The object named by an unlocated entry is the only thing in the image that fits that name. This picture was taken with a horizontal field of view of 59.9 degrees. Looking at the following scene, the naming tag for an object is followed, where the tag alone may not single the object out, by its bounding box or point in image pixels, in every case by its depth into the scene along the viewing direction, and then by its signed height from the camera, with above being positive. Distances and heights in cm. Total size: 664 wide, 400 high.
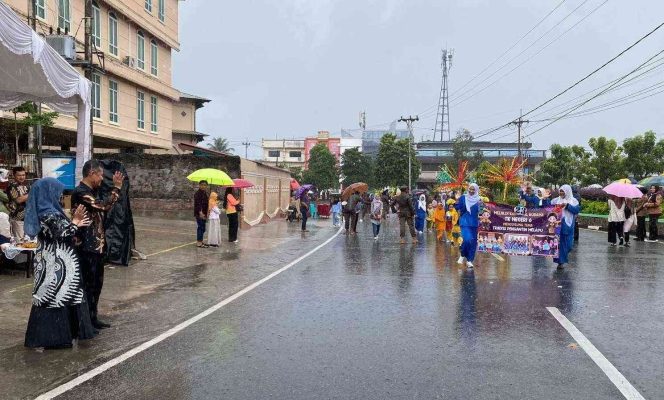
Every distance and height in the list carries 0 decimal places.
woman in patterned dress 551 -77
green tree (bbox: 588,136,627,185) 4153 +252
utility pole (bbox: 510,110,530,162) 4945 +616
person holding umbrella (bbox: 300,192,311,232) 2320 -78
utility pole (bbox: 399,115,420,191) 6166 +789
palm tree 8450 +695
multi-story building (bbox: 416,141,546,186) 8162 +573
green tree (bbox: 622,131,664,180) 3959 +275
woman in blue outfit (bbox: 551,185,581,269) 1180 -61
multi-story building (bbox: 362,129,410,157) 10119 +997
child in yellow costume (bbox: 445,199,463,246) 1677 -94
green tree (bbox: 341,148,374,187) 6796 +289
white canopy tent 775 +188
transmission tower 8662 +1688
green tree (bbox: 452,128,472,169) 6625 +546
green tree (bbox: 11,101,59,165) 1630 +211
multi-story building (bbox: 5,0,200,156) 2261 +587
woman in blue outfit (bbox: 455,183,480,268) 1171 -55
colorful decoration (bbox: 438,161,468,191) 2826 +47
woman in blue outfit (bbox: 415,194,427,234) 2167 -80
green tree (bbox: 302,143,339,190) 7156 +274
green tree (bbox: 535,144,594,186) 4544 +226
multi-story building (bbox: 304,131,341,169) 10169 +911
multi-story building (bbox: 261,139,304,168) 10924 +785
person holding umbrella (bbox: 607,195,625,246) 1741 -75
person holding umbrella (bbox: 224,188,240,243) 1714 -65
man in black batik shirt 589 -41
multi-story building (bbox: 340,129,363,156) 10238 +897
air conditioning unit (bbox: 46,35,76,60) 1326 +338
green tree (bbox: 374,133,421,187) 6100 +325
